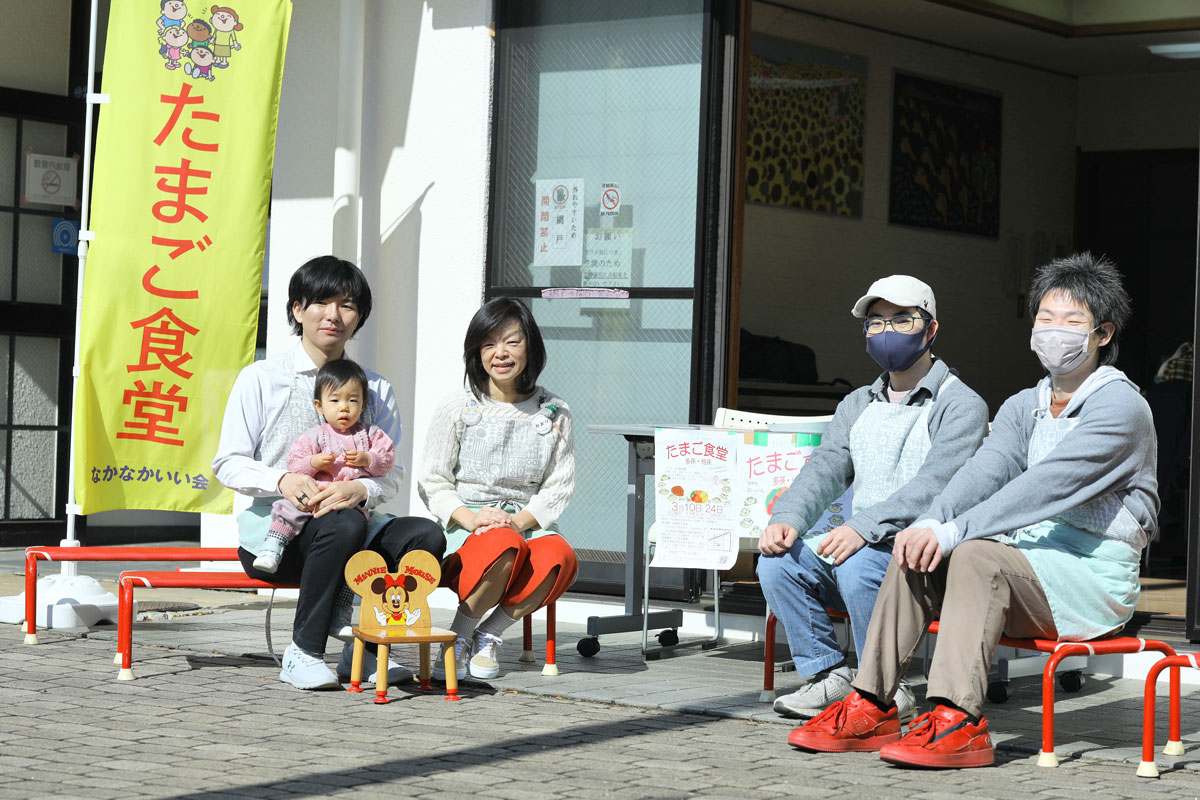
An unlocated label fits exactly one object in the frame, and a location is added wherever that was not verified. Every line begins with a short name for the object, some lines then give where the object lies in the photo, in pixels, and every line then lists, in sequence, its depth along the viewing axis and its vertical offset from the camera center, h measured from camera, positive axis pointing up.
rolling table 9.25 -0.48
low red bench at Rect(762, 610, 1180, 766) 6.22 -0.57
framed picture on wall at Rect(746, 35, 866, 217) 15.27 +1.80
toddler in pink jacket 7.78 -0.15
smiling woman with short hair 8.14 -0.20
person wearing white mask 6.25 -0.32
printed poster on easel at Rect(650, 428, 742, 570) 8.73 -0.30
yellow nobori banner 9.37 +0.56
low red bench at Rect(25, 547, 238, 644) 8.72 -0.57
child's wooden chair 7.61 -0.59
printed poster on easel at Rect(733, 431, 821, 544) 8.68 -0.18
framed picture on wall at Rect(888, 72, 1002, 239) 16.48 +1.78
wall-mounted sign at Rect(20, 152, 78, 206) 14.71 +1.24
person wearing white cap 6.93 -0.19
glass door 10.42 +0.84
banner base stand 9.69 -0.82
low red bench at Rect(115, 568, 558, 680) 7.97 -0.60
